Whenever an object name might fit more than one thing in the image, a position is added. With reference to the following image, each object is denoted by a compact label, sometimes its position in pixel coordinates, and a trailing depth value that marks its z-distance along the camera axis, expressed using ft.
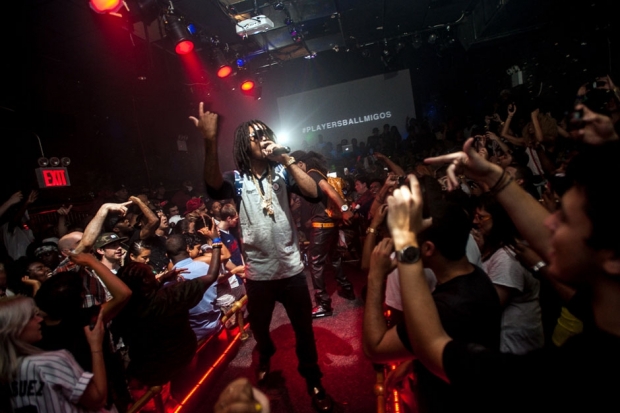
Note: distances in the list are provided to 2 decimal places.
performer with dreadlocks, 8.84
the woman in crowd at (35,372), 5.70
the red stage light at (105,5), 16.38
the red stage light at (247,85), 35.36
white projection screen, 50.26
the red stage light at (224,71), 29.81
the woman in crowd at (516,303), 6.61
